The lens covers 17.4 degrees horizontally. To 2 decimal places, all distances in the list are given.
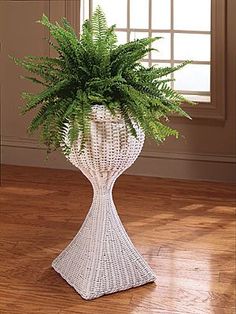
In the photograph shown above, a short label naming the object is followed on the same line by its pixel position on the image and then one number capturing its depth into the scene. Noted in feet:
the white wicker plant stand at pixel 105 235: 10.14
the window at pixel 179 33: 16.17
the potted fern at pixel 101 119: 9.99
